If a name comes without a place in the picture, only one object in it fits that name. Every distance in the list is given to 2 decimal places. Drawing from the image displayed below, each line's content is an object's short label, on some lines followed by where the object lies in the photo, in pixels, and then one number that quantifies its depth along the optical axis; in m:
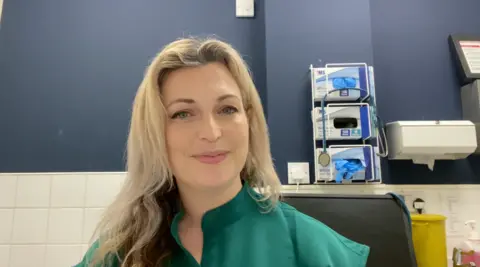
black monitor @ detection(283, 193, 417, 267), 1.33
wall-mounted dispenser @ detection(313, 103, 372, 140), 1.95
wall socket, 1.98
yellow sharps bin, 1.60
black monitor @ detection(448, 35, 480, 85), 2.18
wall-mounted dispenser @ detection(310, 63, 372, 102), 1.97
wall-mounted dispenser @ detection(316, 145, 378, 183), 1.90
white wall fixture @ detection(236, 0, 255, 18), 2.36
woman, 0.86
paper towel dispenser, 1.95
